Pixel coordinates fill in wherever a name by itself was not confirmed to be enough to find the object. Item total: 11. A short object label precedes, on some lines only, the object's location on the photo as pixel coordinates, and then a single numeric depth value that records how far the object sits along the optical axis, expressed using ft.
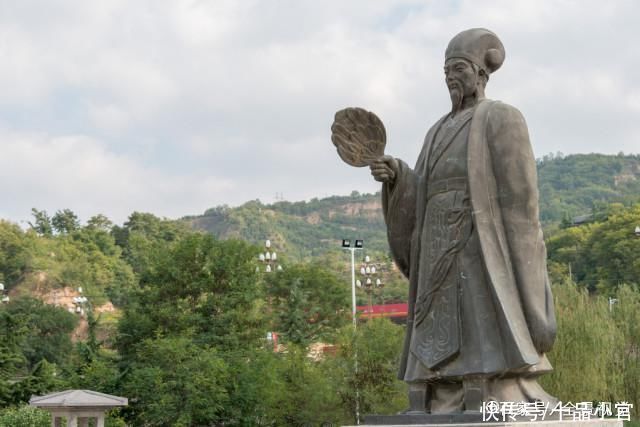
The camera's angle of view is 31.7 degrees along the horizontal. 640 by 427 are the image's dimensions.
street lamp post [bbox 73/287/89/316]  184.36
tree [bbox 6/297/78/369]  191.42
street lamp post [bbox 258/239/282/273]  144.87
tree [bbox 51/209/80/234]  353.72
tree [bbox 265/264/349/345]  184.24
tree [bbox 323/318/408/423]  102.32
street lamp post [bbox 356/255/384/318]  143.95
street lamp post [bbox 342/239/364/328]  124.06
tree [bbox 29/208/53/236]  342.85
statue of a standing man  35.27
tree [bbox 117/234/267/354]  125.29
